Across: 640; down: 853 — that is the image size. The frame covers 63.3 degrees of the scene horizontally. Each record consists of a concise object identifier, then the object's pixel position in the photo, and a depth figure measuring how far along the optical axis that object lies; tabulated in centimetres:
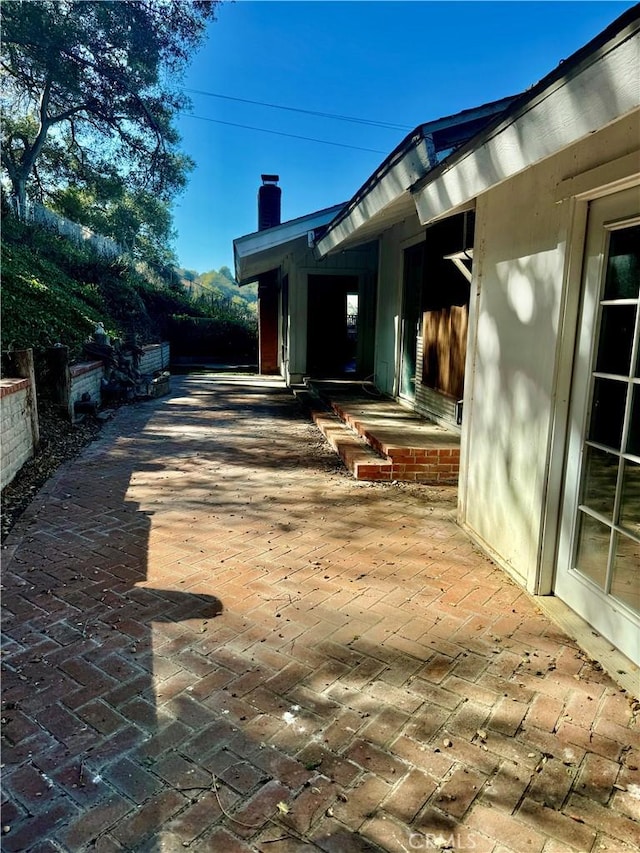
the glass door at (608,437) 227
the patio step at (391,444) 508
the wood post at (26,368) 543
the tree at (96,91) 1433
